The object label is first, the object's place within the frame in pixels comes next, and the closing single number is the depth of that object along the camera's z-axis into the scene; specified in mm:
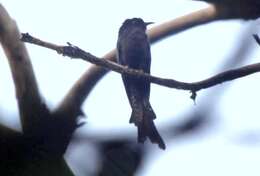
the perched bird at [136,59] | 5618
